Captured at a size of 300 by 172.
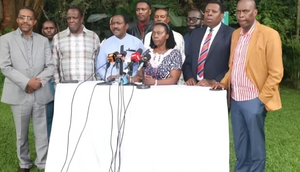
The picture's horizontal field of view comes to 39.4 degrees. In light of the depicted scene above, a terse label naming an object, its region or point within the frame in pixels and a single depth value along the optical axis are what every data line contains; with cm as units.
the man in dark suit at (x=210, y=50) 437
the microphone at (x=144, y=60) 372
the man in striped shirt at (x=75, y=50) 465
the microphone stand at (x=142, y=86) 363
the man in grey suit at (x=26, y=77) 452
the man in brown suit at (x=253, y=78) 387
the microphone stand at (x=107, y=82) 382
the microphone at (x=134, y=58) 367
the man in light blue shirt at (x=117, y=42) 452
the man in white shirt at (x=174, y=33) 479
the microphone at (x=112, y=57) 376
